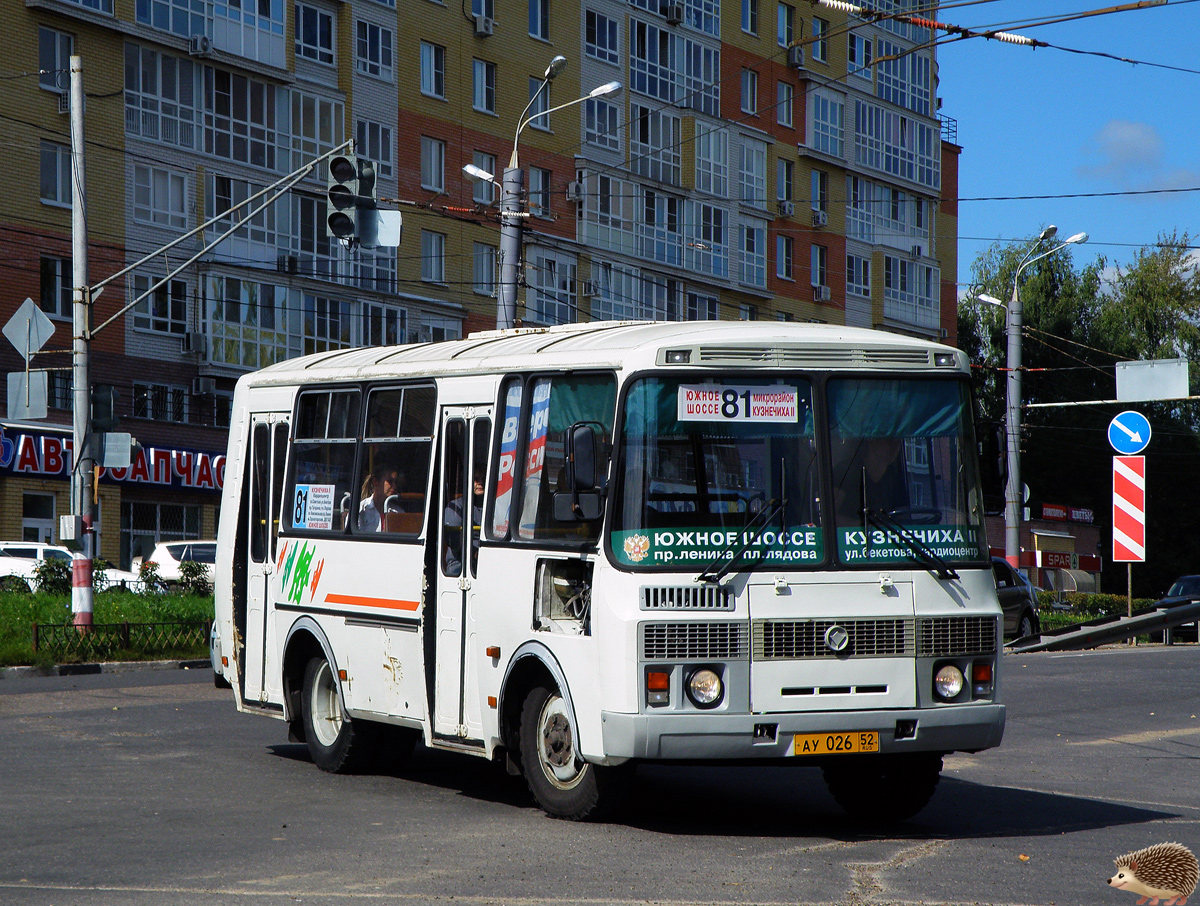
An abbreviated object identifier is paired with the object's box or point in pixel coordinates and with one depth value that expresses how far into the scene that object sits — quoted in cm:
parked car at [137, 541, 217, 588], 3741
